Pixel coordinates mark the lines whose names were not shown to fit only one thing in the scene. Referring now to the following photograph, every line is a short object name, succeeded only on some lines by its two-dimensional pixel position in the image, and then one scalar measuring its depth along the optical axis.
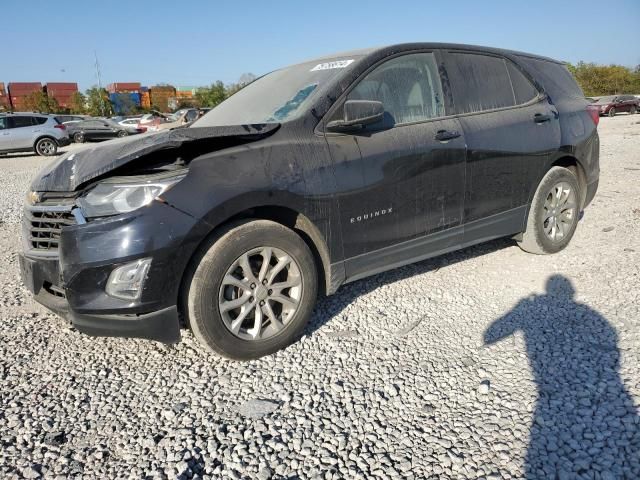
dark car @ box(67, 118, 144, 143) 22.97
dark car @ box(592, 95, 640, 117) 32.56
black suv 2.44
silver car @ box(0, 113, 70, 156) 17.14
